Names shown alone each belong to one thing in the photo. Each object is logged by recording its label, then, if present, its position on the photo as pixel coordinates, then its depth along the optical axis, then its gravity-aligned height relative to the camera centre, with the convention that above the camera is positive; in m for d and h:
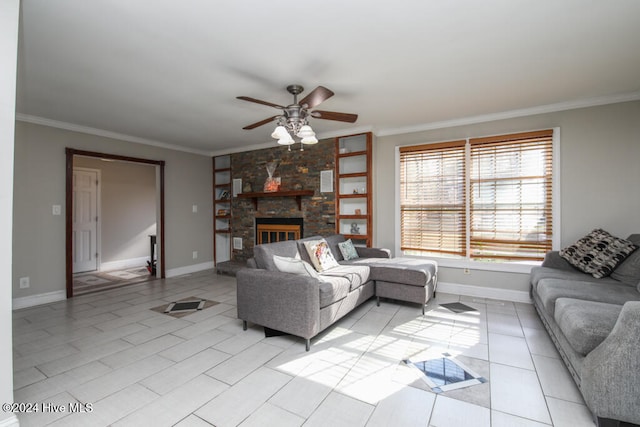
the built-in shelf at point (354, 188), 4.71 +0.38
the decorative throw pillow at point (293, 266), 2.78 -0.54
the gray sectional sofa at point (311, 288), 2.58 -0.80
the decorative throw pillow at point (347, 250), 4.21 -0.58
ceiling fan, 2.65 +0.92
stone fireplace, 5.07 +0.18
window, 3.83 +0.17
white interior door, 5.95 -0.18
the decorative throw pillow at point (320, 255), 3.52 -0.56
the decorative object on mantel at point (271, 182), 5.49 +0.54
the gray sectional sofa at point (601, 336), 1.50 -0.76
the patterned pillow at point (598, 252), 2.99 -0.46
